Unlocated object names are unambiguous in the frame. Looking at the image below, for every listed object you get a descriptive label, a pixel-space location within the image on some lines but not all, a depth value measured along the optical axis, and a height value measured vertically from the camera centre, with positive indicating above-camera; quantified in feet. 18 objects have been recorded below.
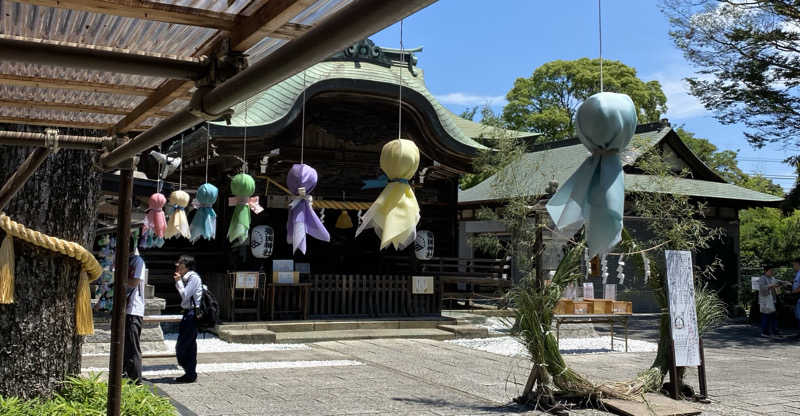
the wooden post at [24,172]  13.24 +1.79
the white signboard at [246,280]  46.52 -1.18
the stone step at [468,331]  49.11 -4.82
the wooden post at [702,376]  27.51 -4.51
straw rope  15.46 -0.01
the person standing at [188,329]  28.45 -2.82
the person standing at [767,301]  52.61 -2.62
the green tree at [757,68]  58.49 +18.09
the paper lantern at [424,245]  55.62 +1.63
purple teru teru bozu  22.81 +1.39
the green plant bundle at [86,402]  15.76 -3.52
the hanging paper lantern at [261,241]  48.86 +1.62
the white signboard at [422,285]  53.52 -1.62
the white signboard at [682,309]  27.22 -1.73
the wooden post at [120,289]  13.15 -0.54
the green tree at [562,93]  110.73 +29.64
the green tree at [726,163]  126.52 +20.41
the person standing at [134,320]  25.90 -2.26
